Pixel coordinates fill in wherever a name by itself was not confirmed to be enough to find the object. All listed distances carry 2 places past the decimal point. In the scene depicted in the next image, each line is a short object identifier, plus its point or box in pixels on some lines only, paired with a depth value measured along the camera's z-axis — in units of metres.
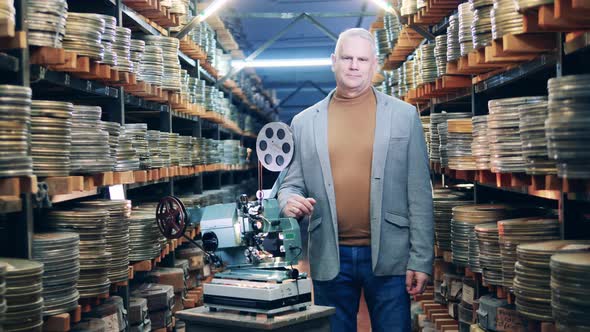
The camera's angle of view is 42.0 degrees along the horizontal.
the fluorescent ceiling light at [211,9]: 9.72
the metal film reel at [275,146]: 4.80
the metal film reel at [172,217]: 4.86
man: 4.95
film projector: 4.47
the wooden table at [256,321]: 4.25
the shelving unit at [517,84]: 4.21
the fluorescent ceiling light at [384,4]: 10.03
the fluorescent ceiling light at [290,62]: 18.47
